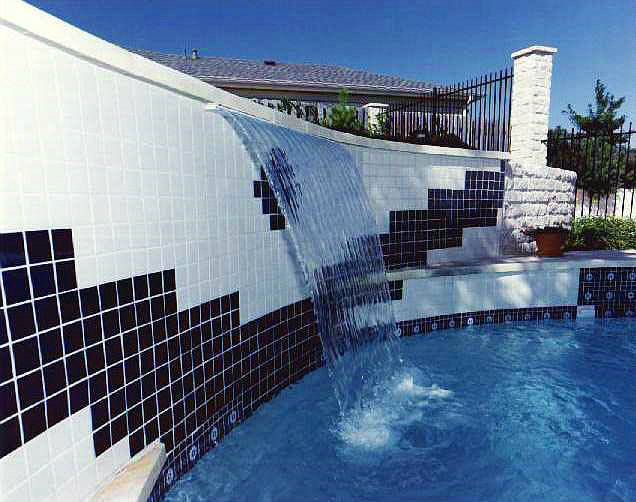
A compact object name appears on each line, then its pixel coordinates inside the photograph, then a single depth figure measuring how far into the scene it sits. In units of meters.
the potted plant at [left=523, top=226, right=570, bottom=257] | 7.10
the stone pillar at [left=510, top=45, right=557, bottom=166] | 8.11
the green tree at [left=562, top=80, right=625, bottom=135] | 19.16
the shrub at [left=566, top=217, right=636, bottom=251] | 8.30
